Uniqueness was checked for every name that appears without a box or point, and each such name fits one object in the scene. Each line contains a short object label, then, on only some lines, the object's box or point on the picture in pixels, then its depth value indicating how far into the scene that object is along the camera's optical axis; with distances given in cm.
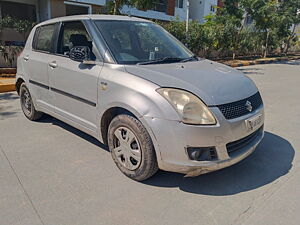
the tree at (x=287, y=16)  1945
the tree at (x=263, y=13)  1639
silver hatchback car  229
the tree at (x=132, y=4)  894
